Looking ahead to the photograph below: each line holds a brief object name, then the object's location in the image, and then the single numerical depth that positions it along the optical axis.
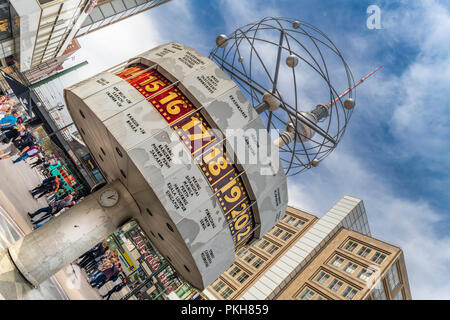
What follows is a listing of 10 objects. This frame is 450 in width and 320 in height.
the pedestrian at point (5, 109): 26.92
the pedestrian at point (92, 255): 23.54
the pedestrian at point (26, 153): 24.41
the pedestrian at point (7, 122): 23.25
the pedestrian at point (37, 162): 27.22
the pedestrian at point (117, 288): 23.45
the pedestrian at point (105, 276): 23.44
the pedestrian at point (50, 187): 22.48
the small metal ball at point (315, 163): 13.59
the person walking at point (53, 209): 18.48
